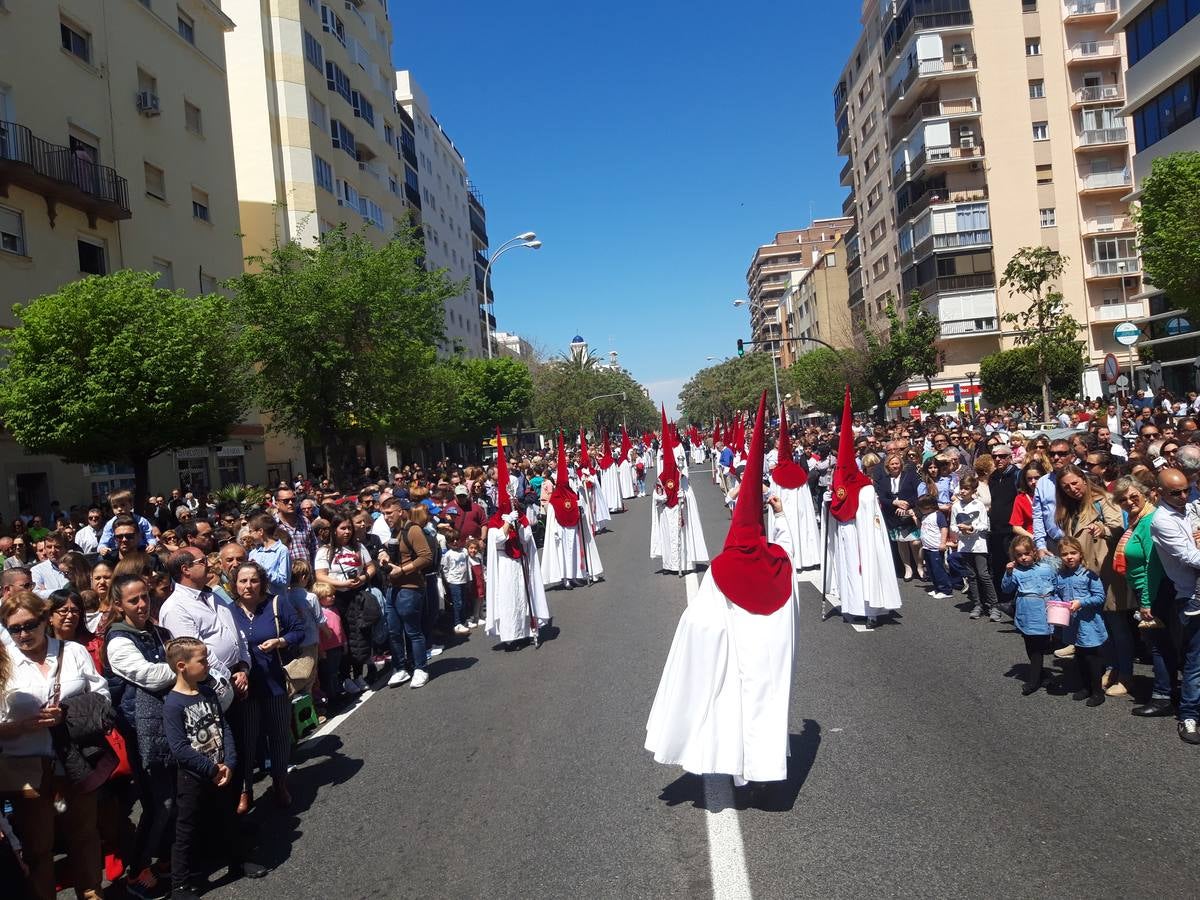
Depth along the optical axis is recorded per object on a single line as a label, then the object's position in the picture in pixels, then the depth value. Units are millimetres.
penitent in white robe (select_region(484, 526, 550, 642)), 10062
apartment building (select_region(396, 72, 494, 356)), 62281
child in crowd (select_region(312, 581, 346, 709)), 8188
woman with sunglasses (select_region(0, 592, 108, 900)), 4535
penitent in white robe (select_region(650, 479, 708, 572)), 14266
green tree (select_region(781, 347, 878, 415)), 54125
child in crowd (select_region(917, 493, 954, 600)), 11180
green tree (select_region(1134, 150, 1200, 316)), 20531
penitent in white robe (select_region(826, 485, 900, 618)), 9875
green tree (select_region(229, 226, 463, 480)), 23188
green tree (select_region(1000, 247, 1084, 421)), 29656
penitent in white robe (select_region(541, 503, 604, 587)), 14305
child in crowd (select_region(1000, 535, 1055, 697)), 7047
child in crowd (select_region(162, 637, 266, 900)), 4930
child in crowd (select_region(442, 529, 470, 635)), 11461
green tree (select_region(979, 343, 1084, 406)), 44062
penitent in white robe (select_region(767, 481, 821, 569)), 14641
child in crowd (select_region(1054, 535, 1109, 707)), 6785
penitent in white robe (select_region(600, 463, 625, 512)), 28172
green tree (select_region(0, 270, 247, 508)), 15836
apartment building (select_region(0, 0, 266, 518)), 20281
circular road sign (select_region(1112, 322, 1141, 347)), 15961
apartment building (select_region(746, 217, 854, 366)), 127125
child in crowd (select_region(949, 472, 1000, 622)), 9953
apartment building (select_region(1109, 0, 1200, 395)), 27594
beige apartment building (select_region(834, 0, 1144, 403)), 54031
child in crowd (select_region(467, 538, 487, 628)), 11969
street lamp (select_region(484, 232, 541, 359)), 35562
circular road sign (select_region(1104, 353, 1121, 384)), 16055
